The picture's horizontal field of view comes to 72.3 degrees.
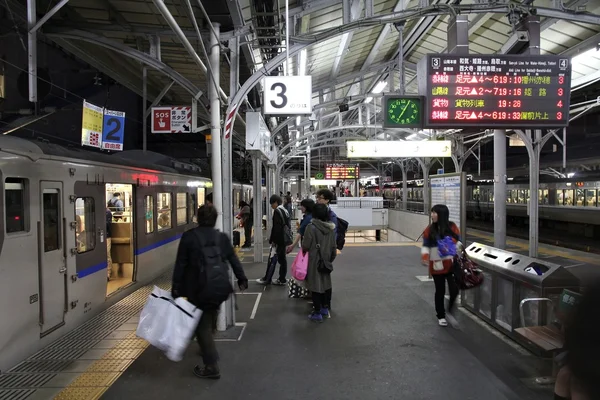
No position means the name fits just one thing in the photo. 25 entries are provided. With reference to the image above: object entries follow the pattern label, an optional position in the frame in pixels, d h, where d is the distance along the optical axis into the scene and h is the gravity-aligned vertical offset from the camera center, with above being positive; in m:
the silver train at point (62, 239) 4.07 -0.60
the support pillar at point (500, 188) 8.78 +0.03
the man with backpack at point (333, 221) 5.62 -0.50
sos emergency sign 8.78 +1.58
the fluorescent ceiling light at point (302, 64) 9.13 +3.00
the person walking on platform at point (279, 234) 7.22 -0.75
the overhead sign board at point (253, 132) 7.66 +1.13
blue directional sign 8.60 +1.37
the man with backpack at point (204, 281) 3.66 -0.79
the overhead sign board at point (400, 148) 12.11 +1.27
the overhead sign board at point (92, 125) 7.64 +1.33
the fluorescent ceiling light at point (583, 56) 9.06 +3.11
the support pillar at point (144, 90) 8.44 +2.19
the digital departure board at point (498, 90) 6.18 +1.49
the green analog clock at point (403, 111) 6.55 +1.30
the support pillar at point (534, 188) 10.25 +0.01
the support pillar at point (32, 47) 4.78 +1.82
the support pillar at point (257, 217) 9.86 -0.64
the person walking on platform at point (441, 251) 4.97 -0.74
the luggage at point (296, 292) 6.47 -1.58
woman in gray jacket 5.26 -0.81
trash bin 4.09 -1.06
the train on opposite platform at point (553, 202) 16.38 -0.65
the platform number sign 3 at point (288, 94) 6.26 +1.50
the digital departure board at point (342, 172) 25.34 +1.19
